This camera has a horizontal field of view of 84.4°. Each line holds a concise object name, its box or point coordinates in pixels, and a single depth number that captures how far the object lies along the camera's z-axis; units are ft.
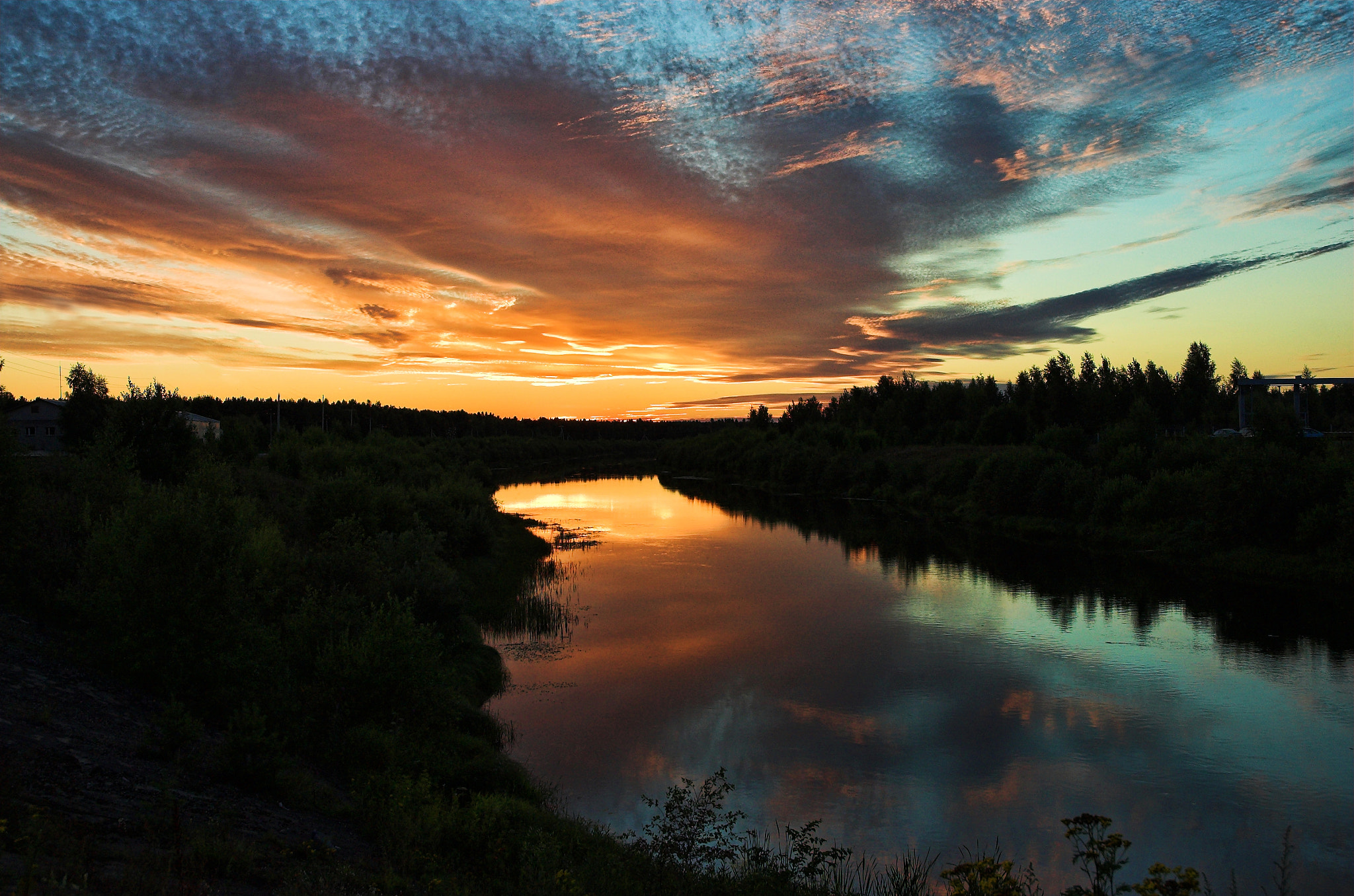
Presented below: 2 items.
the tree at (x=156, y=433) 76.64
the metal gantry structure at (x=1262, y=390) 183.97
